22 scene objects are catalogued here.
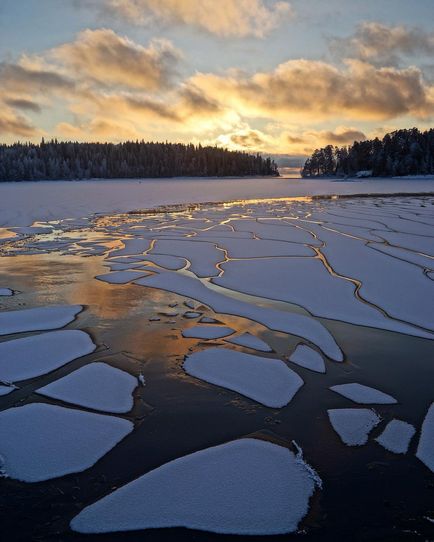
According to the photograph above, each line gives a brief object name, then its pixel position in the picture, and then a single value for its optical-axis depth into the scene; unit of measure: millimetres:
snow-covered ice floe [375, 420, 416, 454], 2850
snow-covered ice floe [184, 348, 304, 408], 3529
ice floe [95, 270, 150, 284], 7082
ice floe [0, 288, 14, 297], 6285
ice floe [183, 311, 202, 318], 5379
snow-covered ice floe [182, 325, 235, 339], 4734
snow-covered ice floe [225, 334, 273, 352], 4433
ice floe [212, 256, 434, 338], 5324
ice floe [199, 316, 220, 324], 5188
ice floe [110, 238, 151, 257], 9406
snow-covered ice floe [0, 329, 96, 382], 3908
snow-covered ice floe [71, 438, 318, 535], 2219
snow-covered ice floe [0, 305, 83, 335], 4957
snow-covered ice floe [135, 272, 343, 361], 4668
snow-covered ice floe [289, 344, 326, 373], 4027
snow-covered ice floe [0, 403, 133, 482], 2635
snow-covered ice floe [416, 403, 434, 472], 2721
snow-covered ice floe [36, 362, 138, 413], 3352
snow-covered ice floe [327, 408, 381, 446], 2949
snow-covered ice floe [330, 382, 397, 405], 3400
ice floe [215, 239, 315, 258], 8938
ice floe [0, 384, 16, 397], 3520
